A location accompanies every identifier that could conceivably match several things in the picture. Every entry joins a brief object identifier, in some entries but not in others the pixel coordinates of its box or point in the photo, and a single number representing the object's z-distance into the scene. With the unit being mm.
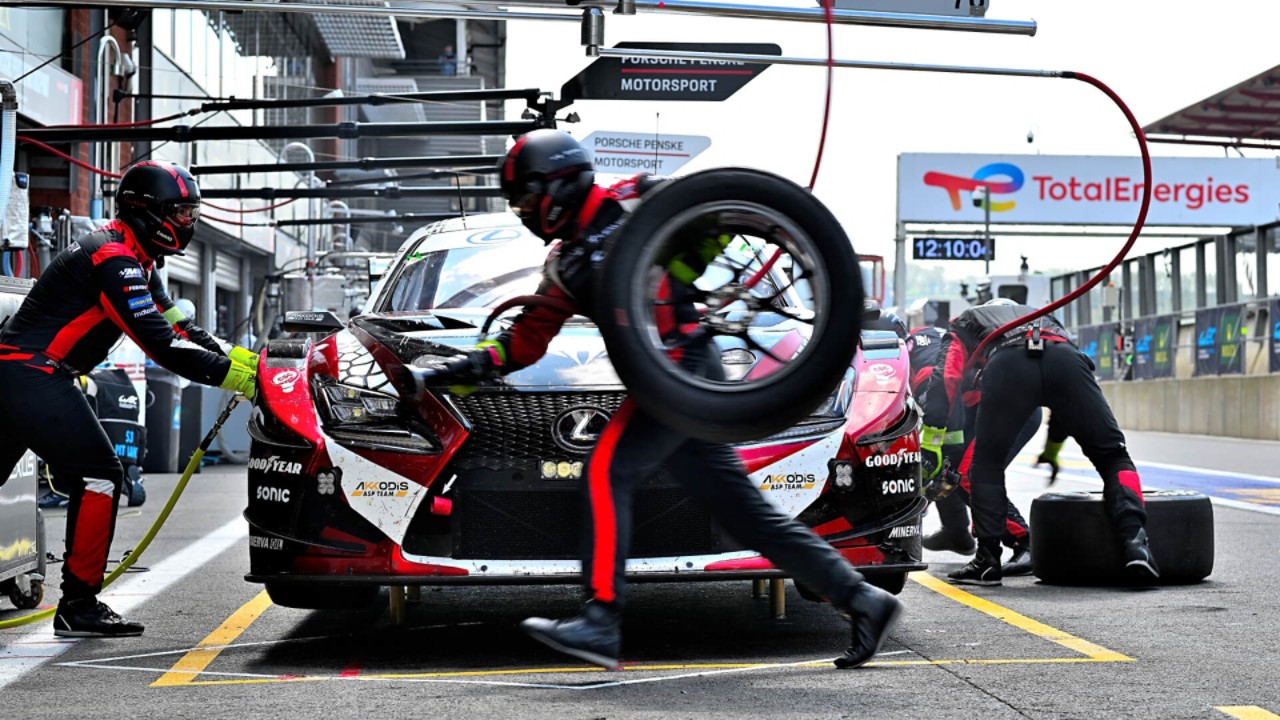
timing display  53969
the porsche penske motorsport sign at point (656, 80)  9672
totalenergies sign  56844
